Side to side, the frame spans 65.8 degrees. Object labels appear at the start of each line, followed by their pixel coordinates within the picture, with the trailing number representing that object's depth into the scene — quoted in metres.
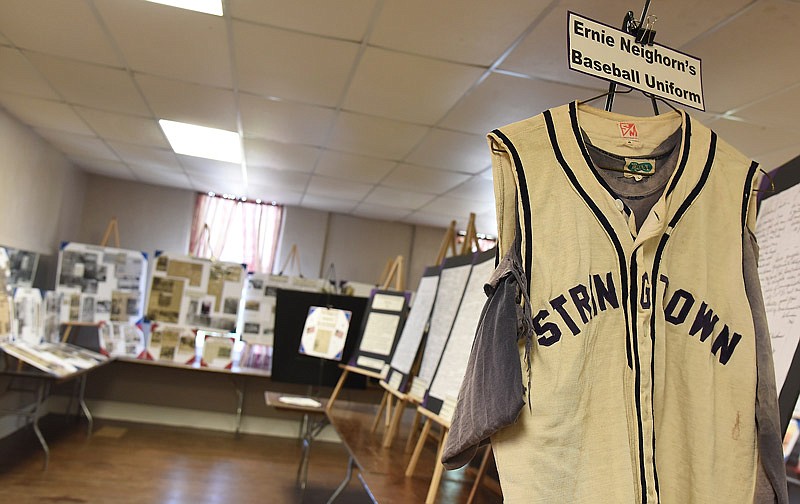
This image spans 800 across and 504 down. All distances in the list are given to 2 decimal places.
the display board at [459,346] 2.34
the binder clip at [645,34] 1.32
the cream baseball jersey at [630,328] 1.06
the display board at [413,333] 3.19
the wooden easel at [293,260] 7.39
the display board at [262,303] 6.45
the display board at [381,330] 3.95
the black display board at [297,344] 5.36
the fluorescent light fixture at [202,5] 2.71
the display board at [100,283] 5.95
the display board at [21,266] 5.00
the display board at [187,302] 6.27
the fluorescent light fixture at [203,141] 4.70
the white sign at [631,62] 1.26
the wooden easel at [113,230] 6.18
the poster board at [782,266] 1.32
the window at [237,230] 7.34
